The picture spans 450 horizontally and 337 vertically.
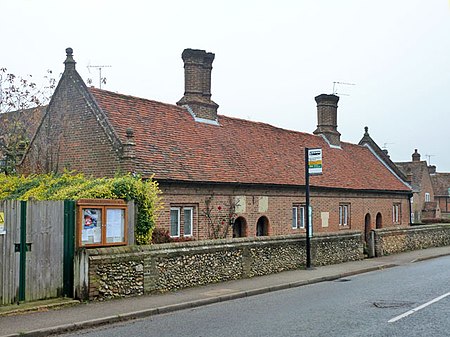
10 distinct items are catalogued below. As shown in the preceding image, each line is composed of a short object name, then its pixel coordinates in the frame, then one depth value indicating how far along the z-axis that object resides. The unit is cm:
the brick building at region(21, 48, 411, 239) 2083
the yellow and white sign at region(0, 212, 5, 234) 1181
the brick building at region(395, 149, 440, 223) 6831
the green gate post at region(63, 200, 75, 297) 1301
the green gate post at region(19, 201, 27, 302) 1211
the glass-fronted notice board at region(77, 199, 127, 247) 1316
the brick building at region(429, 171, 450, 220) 8349
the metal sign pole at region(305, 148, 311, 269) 2025
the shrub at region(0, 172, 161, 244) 1424
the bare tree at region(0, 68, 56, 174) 2544
